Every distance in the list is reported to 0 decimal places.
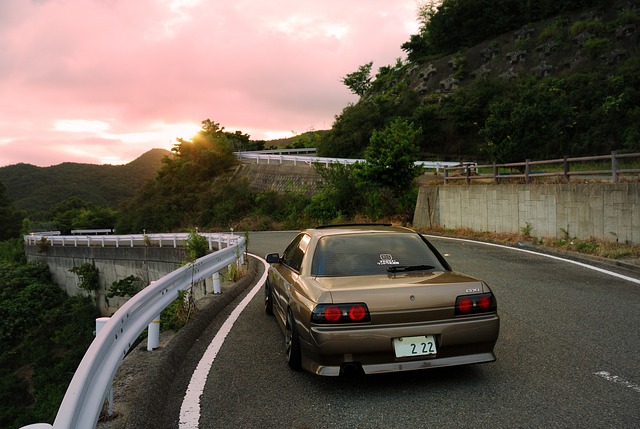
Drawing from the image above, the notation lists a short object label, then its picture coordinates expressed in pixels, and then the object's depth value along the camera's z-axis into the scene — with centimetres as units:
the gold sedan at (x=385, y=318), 362
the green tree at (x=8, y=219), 8044
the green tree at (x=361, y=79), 7356
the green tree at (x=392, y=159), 2214
